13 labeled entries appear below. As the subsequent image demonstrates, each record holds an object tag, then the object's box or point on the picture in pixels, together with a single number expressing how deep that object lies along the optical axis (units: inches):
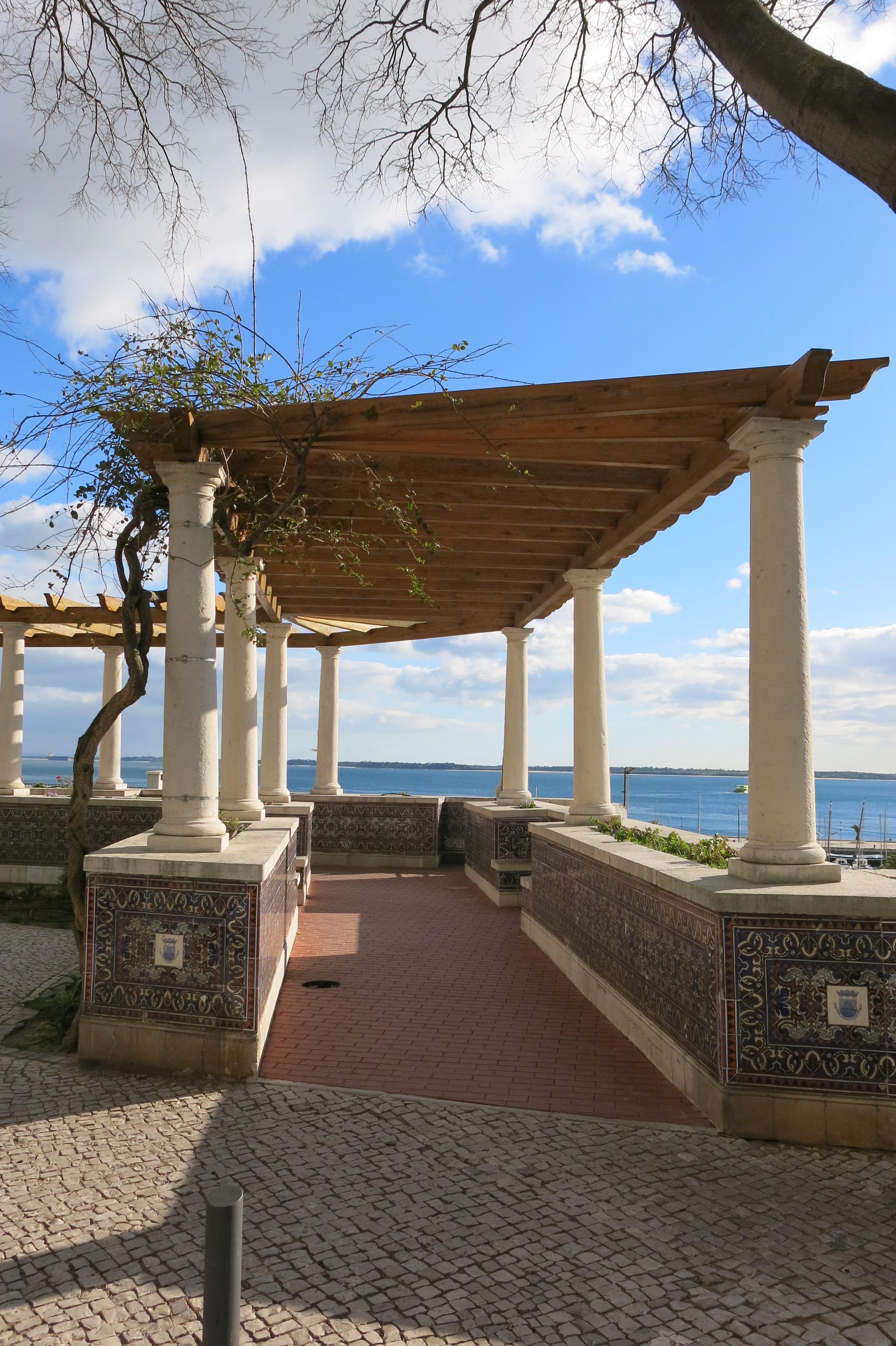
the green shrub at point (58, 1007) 260.2
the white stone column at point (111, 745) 652.7
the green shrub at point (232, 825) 312.5
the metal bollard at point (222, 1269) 87.4
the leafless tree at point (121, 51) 208.8
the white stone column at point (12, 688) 612.1
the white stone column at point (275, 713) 569.9
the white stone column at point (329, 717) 682.8
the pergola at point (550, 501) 220.7
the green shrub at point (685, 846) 254.5
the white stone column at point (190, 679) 248.8
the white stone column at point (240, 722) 354.0
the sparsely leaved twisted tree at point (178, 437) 244.4
